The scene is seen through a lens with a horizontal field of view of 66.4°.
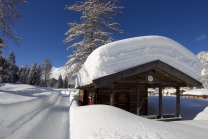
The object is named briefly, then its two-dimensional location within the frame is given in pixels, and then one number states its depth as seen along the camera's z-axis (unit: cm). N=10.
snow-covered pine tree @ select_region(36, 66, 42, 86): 5061
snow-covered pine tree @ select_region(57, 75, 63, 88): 7456
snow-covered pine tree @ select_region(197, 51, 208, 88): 6286
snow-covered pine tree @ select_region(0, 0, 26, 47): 1031
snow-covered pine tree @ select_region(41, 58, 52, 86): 5408
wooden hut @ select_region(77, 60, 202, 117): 764
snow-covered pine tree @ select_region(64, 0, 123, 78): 1638
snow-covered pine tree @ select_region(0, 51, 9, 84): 1439
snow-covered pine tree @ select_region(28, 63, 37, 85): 4922
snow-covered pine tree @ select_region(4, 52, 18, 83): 4382
